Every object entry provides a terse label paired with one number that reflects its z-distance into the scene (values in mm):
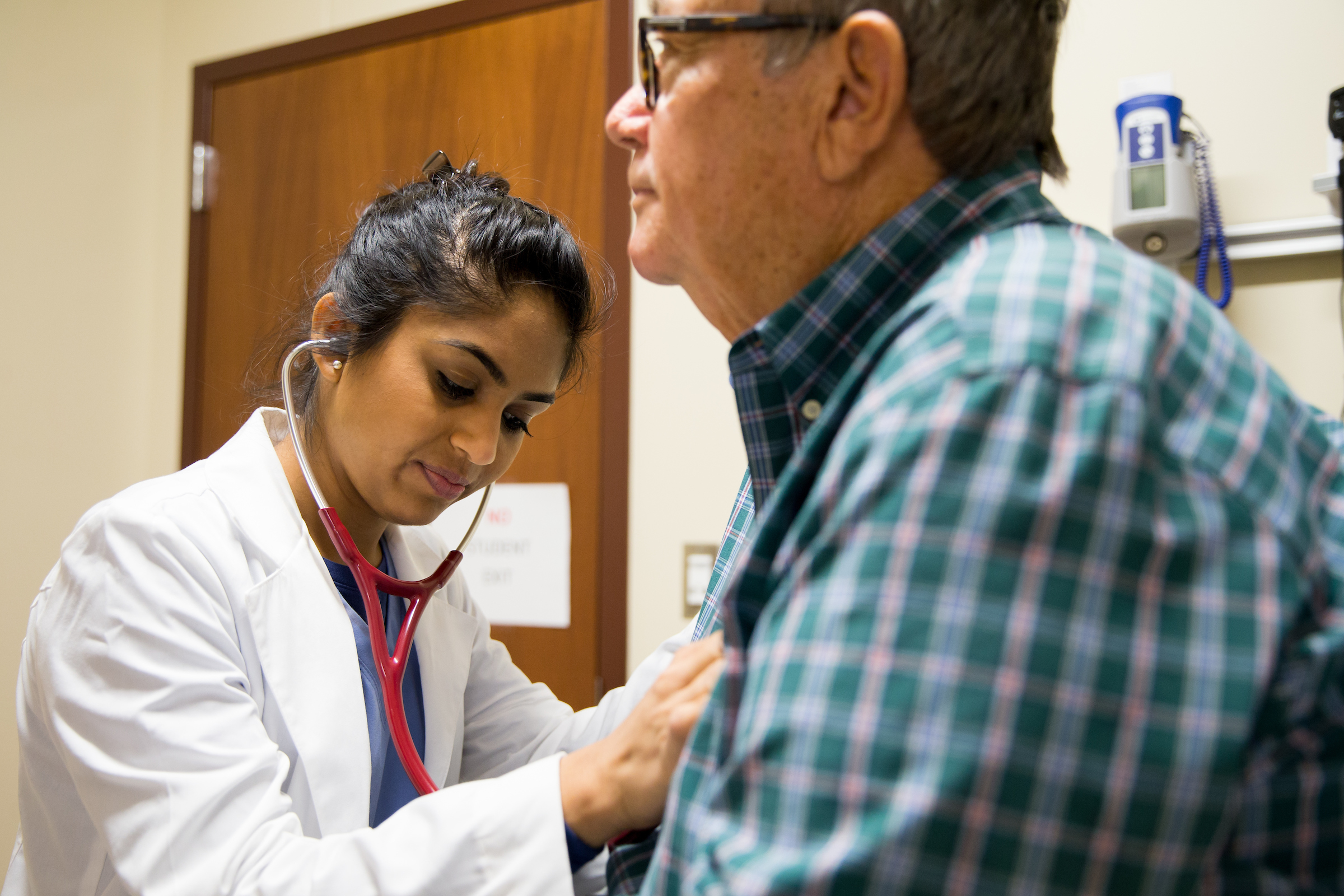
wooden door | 1909
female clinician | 744
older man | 417
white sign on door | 1931
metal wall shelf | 1442
